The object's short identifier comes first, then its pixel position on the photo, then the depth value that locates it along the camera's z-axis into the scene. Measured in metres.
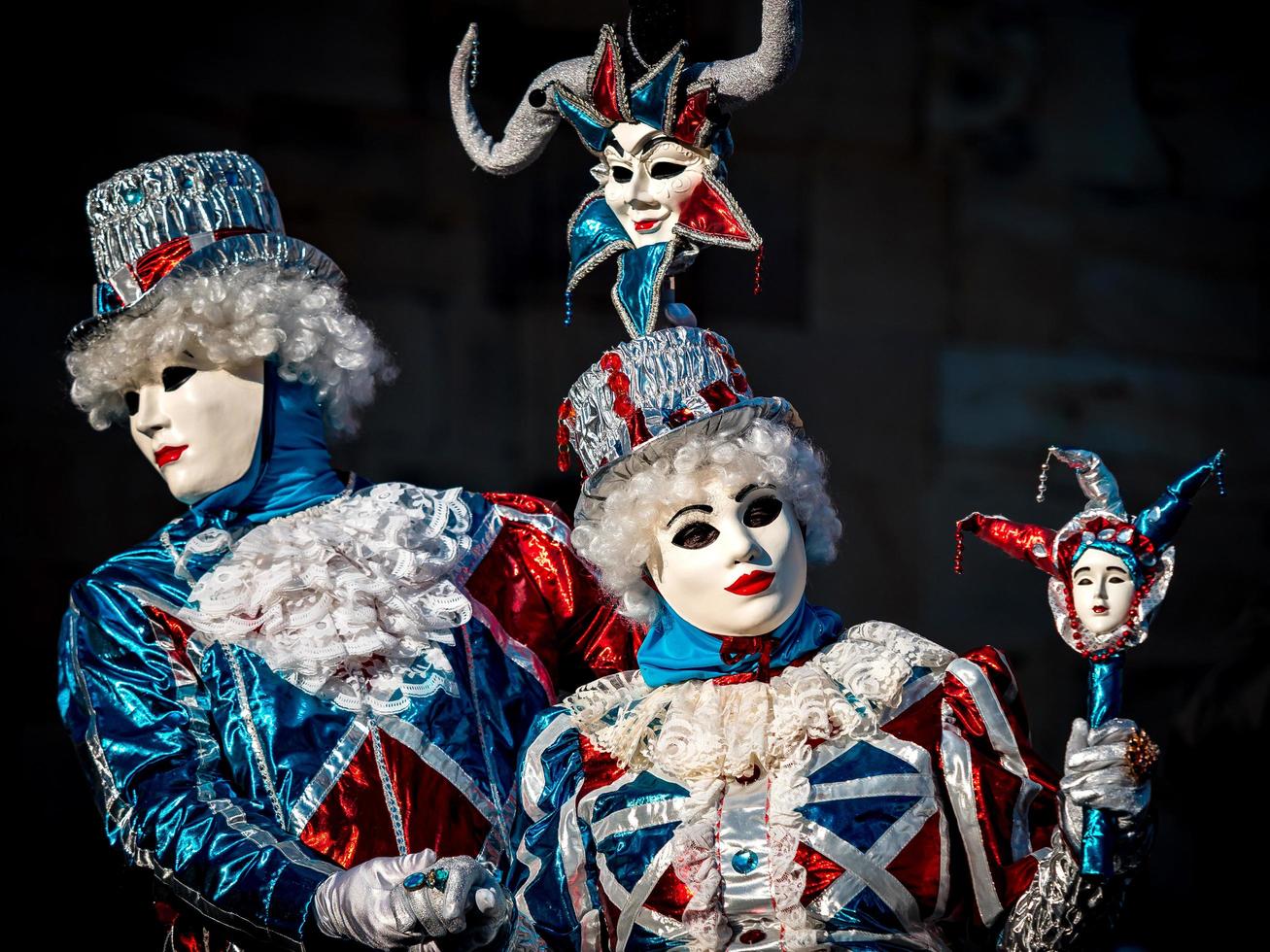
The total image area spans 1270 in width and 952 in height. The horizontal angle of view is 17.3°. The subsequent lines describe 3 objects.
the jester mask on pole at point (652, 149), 6.60
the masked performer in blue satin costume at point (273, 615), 6.12
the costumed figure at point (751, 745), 5.71
